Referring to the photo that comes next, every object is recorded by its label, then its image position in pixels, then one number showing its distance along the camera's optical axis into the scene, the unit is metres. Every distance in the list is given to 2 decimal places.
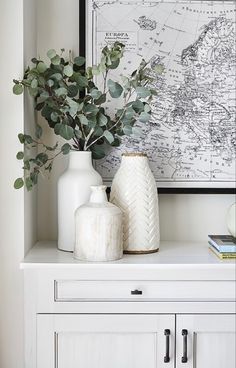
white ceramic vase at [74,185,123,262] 1.88
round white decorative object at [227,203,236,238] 2.06
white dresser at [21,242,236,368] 1.86
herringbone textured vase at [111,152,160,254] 2.01
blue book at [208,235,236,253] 1.95
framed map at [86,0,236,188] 2.22
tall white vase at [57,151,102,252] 2.04
